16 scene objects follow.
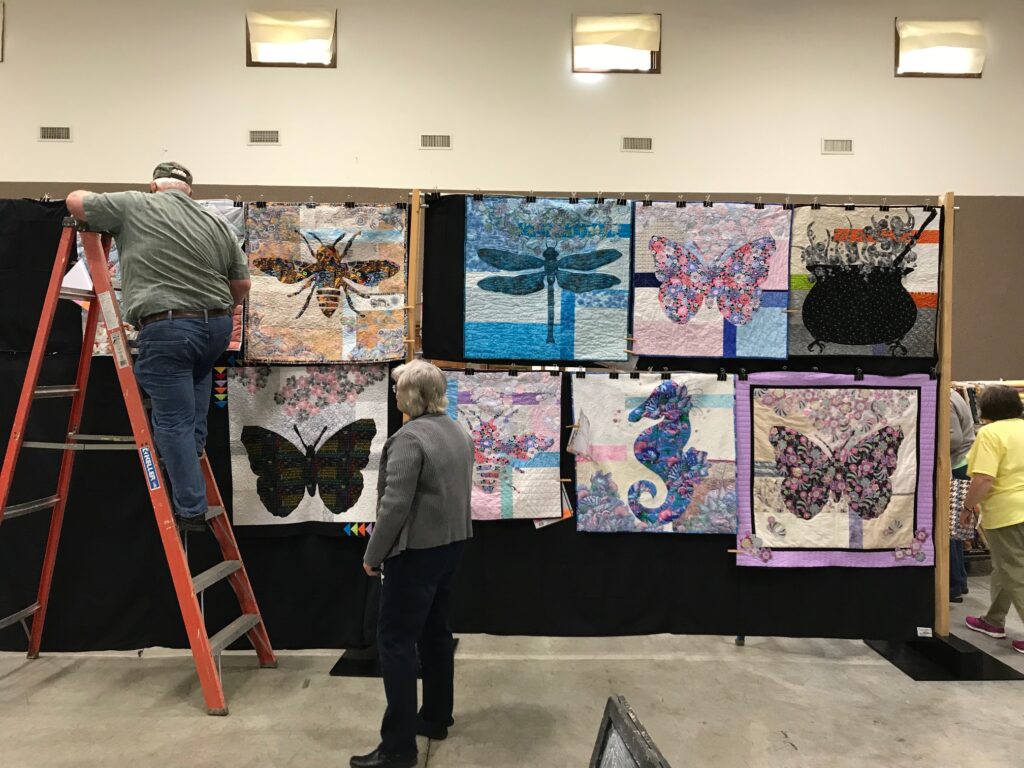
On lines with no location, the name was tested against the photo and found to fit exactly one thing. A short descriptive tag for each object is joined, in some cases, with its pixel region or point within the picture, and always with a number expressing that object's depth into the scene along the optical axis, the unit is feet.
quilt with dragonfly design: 9.75
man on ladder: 7.86
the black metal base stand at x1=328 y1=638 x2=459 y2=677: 9.35
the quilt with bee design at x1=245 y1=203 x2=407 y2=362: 9.64
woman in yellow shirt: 10.42
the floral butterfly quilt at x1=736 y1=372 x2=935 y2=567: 9.86
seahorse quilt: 9.82
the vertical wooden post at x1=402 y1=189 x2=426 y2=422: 9.61
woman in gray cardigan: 6.60
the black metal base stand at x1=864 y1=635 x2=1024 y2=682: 9.48
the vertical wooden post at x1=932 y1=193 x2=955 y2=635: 9.89
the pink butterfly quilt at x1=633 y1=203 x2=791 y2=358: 9.80
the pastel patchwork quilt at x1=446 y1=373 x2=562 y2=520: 9.72
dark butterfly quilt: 9.71
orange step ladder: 8.00
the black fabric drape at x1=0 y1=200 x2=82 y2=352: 9.60
